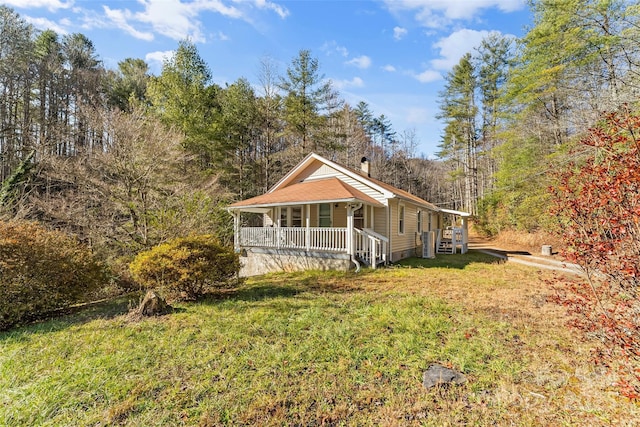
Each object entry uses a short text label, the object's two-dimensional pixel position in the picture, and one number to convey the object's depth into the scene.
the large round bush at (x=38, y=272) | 5.41
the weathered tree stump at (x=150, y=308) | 5.43
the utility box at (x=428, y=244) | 13.52
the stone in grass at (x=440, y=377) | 3.09
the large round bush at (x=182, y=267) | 6.27
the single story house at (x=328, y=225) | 10.26
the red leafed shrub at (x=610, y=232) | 2.30
